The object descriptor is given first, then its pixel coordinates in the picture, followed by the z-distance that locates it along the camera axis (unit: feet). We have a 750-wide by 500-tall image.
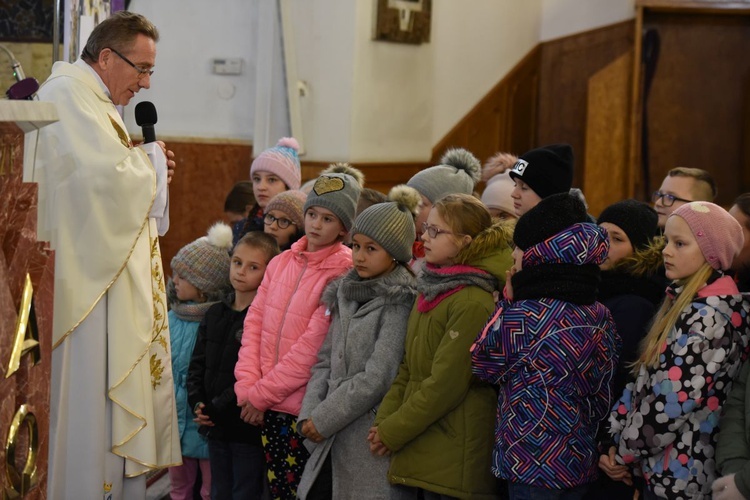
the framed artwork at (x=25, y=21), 19.65
